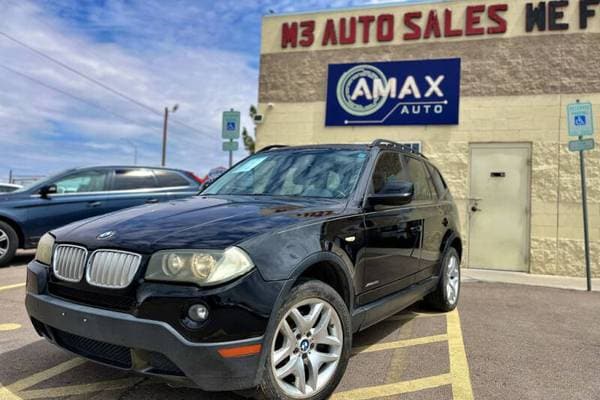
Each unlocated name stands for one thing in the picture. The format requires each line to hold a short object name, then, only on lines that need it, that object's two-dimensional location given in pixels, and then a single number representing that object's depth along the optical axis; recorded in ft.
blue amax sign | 30.81
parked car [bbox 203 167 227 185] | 46.95
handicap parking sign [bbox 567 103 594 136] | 22.47
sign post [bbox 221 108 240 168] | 29.71
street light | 115.85
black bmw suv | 7.51
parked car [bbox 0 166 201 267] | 24.48
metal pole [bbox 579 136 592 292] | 23.06
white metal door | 29.32
